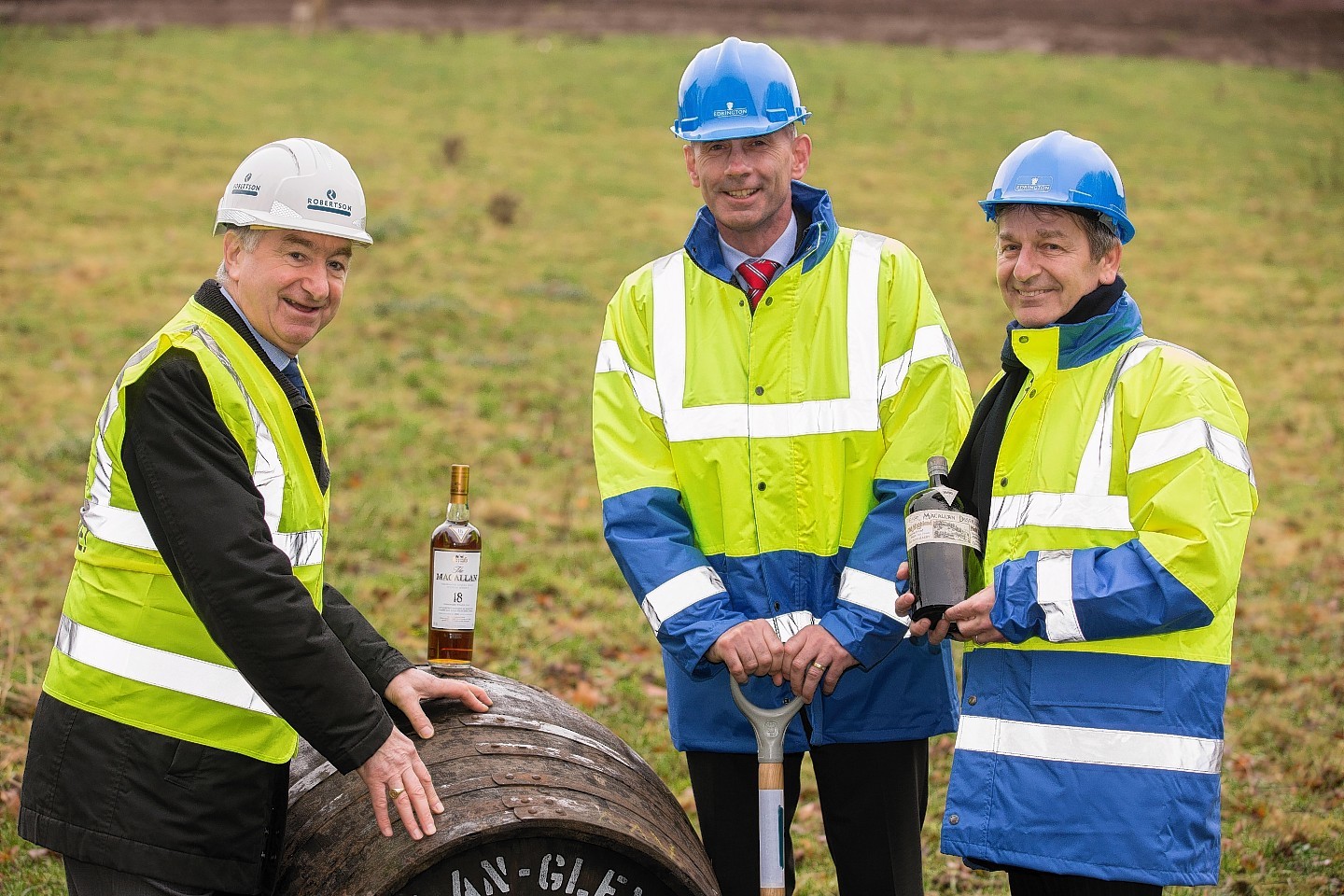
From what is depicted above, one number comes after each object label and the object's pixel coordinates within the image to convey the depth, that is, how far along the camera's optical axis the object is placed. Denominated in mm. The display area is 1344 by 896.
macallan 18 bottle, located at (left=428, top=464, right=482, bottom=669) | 3523
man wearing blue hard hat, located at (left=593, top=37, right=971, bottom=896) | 3594
